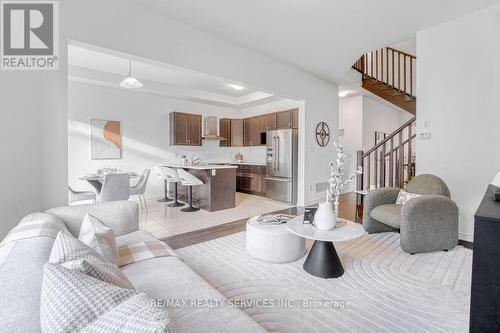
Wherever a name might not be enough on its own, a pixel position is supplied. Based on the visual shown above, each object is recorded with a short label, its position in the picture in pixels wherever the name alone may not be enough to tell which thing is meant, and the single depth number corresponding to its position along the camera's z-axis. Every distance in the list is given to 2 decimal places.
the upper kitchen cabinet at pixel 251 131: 6.79
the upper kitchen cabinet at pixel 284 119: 5.92
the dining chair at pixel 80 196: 3.79
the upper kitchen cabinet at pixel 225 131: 7.17
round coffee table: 2.08
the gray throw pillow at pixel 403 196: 3.08
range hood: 6.73
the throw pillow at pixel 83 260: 0.84
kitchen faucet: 5.53
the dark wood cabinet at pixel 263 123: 6.54
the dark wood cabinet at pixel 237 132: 7.25
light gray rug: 1.59
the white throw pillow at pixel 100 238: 1.32
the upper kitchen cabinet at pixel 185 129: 6.06
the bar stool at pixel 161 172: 5.04
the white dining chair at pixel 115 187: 3.45
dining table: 3.90
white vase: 2.18
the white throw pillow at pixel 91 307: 0.58
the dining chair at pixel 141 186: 4.28
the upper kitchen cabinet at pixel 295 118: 5.75
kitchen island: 4.62
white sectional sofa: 0.77
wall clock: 5.32
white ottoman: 2.39
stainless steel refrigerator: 5.43
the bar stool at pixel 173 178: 4.76
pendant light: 3.98
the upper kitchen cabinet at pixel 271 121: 6.30
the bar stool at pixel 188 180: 4.52
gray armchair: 2.56
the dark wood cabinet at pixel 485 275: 1.07
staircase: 5.03
